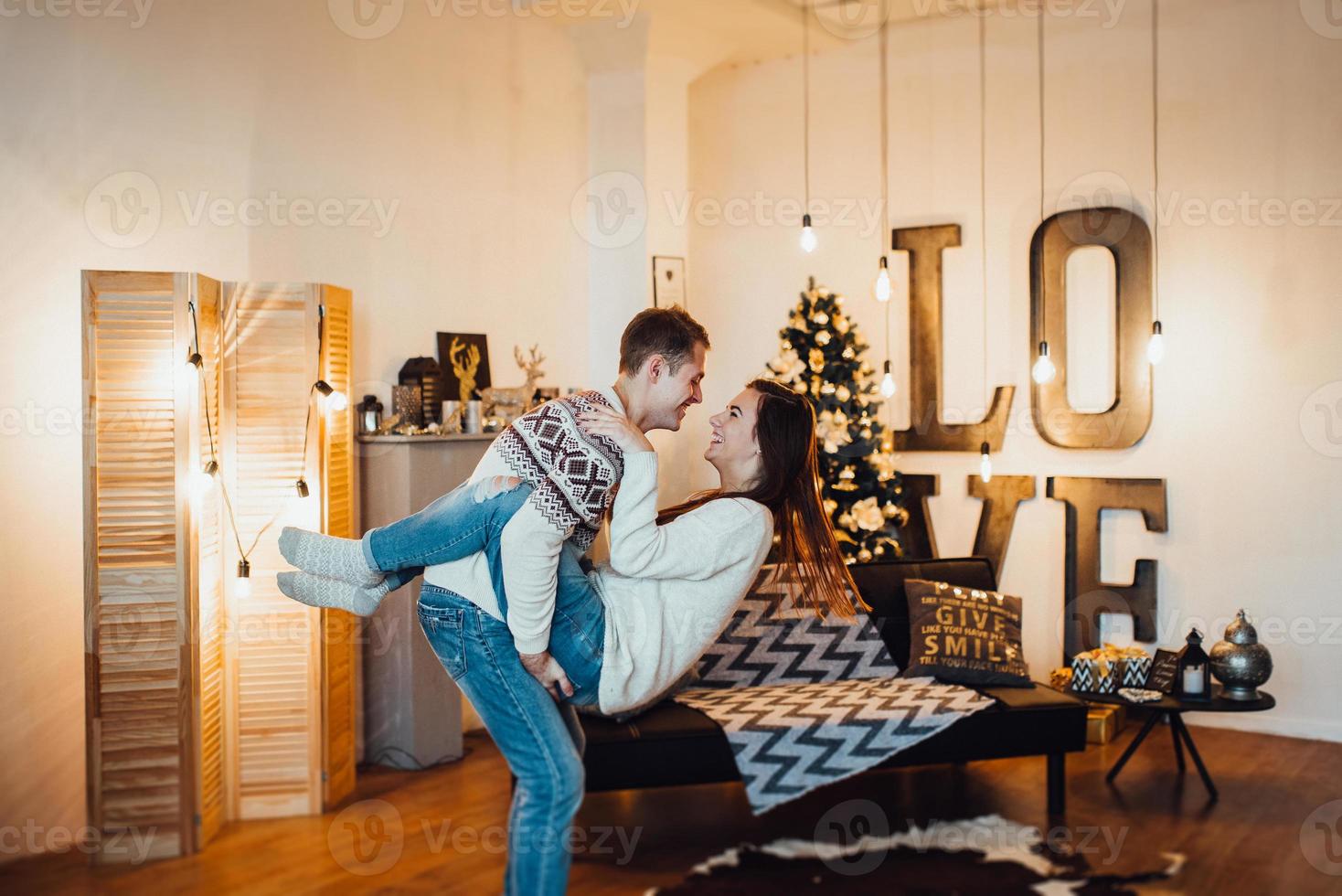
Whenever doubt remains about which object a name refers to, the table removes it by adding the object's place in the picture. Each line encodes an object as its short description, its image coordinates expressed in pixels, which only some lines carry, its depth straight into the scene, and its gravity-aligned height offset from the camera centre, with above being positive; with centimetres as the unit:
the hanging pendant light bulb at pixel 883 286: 502 +72
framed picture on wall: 576 +86
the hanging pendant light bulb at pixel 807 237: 519 +97
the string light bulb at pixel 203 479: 378 -9
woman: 255 -43
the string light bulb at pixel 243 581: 385 -44
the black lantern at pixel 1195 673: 422 -84
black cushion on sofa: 444 -54
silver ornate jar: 416 -80
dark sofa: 357 -95
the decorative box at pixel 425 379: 488 +30
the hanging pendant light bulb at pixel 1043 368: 518 +36
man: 249 -16
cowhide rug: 335 -128
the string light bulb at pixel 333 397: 404 +19
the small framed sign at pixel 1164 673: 432 -86
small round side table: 408 -93
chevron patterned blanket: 356 -90
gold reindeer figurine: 502 +22
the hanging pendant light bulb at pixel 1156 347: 490 +43
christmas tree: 539 +12
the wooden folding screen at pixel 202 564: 367 -38
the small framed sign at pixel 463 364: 512 +39
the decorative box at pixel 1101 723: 482 -117
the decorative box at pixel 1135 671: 440 -87
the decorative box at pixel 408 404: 480 +19
